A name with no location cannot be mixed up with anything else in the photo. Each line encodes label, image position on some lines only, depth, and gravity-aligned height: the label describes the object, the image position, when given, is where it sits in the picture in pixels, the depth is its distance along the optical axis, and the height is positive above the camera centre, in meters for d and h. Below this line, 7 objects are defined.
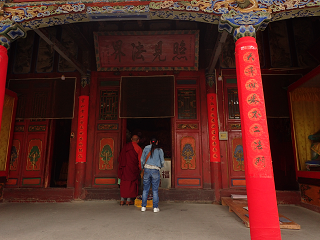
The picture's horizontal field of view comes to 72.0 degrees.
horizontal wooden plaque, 5.36 +2.73
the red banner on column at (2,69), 3.41 +1.43
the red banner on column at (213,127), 5.34 +0.82
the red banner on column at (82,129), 5.51 +0.80
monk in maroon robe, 4.85 -0.20
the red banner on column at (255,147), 2.58 +0.17
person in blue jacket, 4.21 -0.12
